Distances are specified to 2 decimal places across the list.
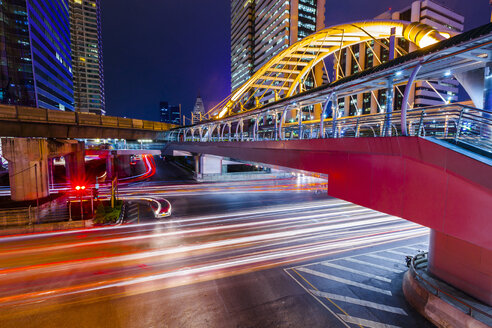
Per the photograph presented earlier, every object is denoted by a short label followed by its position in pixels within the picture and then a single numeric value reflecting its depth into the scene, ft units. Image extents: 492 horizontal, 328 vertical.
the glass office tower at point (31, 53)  171.32
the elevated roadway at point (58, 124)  75.10
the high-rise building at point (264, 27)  272.08
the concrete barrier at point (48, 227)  49.24
